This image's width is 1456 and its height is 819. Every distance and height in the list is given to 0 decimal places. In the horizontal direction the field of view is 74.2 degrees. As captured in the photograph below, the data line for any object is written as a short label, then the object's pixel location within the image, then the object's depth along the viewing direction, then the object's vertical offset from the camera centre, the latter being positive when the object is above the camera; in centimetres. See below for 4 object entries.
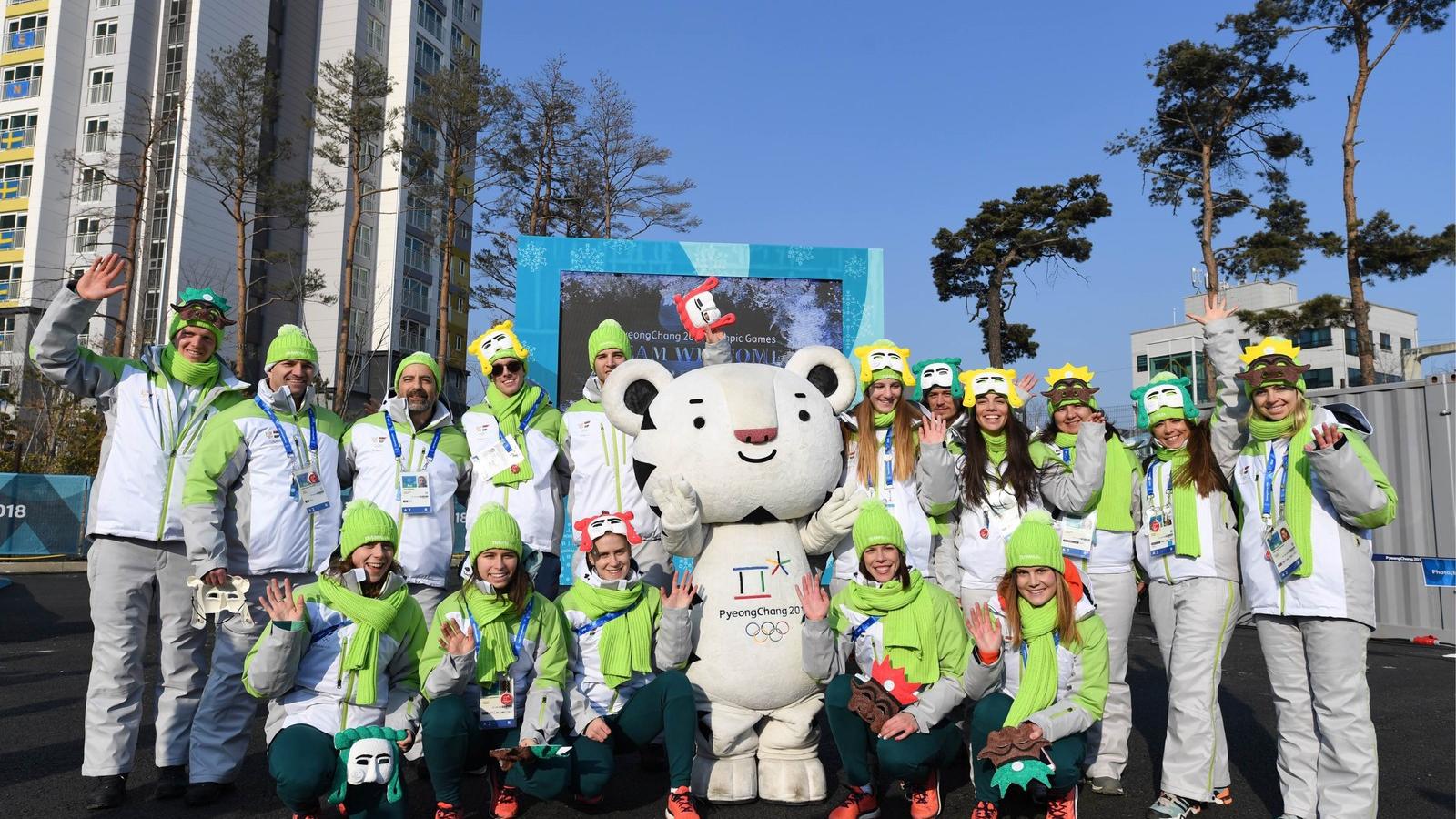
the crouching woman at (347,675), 357 -79
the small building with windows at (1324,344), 4647 +789
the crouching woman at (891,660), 397 -76
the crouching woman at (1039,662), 384 -72
